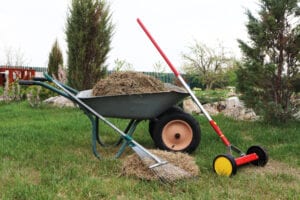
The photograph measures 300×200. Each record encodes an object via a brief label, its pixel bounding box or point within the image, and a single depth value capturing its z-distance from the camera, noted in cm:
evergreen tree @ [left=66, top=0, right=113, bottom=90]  917
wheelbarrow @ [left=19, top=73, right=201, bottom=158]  387
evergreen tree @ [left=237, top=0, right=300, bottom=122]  582
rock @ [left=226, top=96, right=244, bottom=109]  795
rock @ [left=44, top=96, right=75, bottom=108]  940
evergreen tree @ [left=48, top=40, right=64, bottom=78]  1384
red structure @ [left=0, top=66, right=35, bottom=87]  1447
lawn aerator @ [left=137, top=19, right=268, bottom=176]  329
